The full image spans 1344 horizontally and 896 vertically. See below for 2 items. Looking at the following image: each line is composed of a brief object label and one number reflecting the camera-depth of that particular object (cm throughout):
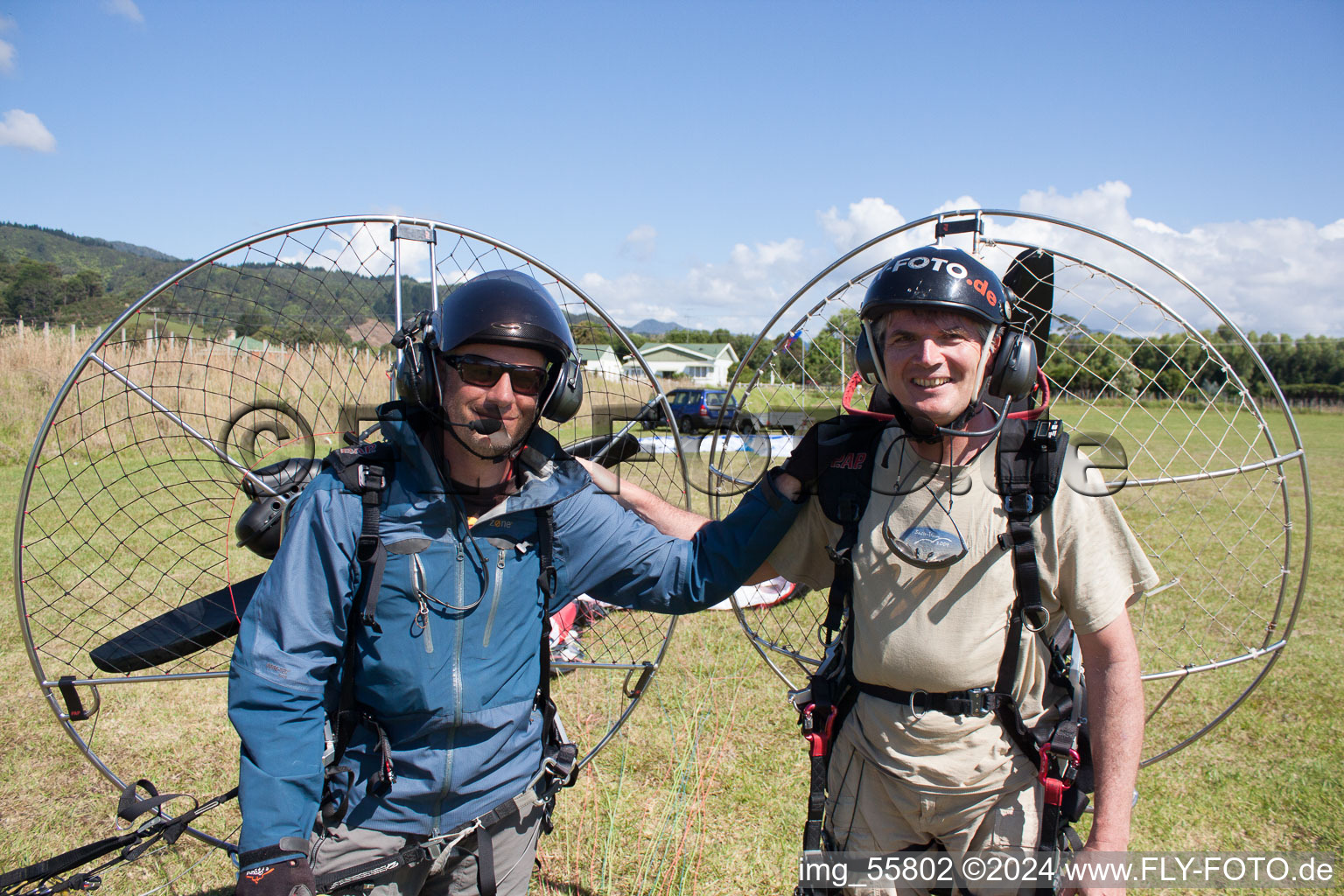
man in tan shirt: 207
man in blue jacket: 189
